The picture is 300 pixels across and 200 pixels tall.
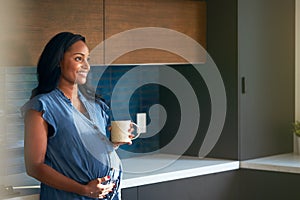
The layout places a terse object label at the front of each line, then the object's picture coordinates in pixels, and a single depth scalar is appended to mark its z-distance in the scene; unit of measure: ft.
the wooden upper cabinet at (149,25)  11.28
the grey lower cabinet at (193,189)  10.87
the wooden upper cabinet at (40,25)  9.69
